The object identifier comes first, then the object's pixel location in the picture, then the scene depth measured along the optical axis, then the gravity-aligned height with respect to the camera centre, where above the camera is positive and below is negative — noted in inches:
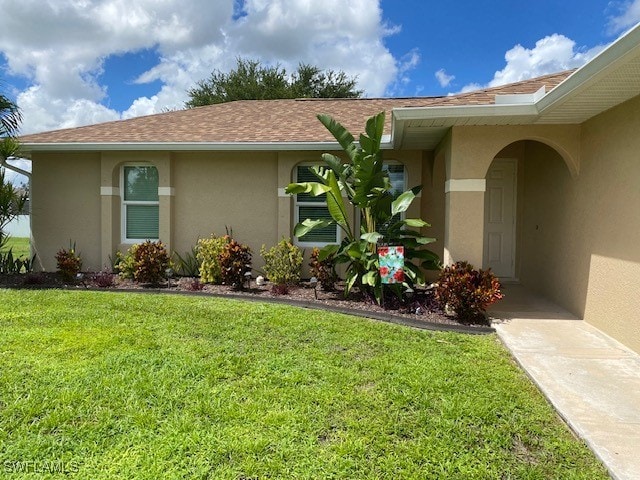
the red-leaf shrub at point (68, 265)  335.0 -35.6
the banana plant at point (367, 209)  262.7 +12.3
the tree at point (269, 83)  1084.5 +385.6
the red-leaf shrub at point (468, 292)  228.2 -35.5
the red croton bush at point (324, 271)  312.8 -34.2
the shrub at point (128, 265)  340.2 -35.2
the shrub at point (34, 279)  327.9 -47.1
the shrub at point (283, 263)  334.3 -30.4
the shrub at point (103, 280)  328.2 -46.7
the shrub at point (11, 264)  366.9 -38.7
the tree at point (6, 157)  340.4 +50.6
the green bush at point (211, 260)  331.9 -29.0
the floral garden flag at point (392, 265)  250.2 -22.7
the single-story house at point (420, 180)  221.0 +37.7
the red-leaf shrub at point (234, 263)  318.7 -30.0
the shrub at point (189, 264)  377.1 -37.0
